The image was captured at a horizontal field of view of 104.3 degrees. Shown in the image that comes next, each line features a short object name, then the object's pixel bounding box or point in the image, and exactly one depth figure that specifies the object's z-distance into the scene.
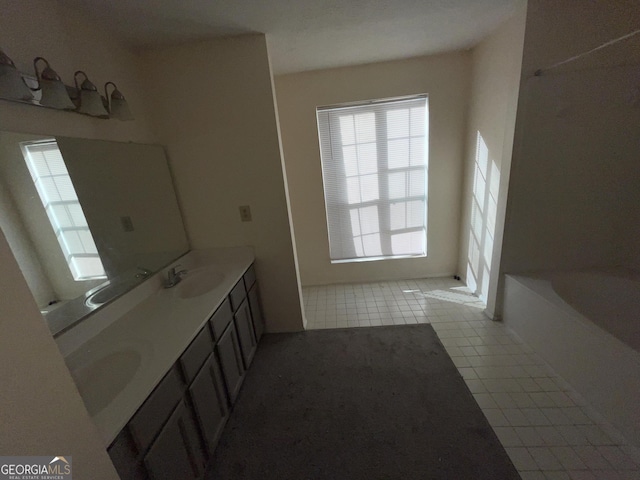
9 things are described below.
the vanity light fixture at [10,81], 0.99
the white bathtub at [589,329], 1.34
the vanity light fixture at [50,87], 1.16
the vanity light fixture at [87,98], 1.34
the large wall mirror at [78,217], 1.06
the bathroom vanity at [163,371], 0.93
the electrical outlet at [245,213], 2.12
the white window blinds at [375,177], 2.73
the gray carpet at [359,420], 1.34
